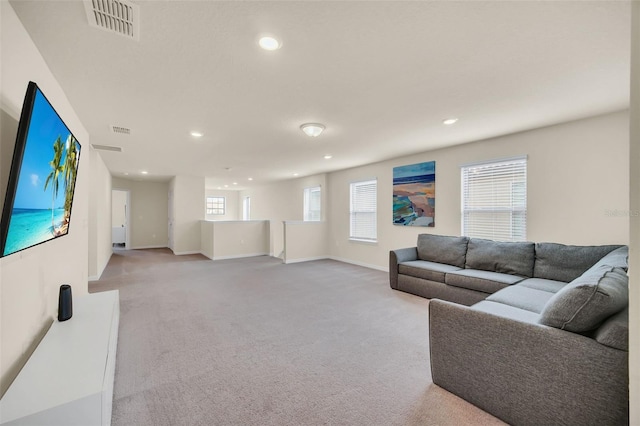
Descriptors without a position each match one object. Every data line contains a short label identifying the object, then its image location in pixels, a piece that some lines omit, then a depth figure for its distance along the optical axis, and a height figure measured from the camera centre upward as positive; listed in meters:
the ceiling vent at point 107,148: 4.43 +1.11
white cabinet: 1.11 -0.80
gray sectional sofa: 1.30 -0.79
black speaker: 1.97 -0.67
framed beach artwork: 4.83 +0.36
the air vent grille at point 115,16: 1.45 +1.13
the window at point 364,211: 6.10 +0.05
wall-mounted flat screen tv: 1.15 +0.18
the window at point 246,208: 12.16 +0.24
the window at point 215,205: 12.94 +0.39
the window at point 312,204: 7.85 +0.28
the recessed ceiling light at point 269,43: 1.73 +1.13
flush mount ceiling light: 3.34 +1.07
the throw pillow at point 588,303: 1.36 -0.48
